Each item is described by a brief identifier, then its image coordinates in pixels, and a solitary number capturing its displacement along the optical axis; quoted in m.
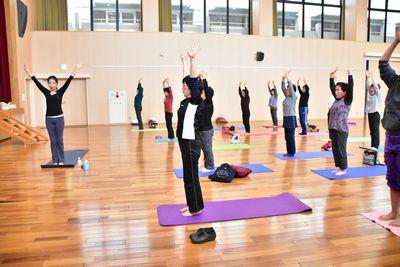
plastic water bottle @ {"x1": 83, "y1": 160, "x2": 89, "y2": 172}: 5.15
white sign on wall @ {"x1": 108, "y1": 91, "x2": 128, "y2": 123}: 11.90
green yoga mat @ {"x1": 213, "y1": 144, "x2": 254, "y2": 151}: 7.10
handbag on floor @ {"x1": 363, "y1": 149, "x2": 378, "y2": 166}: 5.33
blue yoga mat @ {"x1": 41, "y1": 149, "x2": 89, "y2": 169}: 5.34
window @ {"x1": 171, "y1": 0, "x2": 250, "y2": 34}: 12.80
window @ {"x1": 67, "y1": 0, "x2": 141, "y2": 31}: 12.08
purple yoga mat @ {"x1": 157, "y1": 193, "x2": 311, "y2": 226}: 3.13
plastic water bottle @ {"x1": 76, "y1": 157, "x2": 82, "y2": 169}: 5.33
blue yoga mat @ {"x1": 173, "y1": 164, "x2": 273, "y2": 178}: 4.84
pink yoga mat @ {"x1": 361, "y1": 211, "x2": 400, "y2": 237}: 2.84
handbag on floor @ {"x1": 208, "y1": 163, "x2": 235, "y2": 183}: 4.47
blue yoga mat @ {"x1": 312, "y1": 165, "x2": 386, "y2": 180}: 4.66
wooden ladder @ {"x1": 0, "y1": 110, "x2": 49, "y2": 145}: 7.65
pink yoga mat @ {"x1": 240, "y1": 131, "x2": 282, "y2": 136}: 9.20
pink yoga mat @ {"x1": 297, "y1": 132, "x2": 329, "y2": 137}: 9.38
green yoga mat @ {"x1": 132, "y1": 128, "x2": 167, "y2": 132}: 10.21
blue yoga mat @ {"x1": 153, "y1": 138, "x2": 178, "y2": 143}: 8.04
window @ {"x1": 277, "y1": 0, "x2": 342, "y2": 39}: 13.88
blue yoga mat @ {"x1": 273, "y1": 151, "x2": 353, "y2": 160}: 6.06
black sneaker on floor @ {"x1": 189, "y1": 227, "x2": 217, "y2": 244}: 2.65
